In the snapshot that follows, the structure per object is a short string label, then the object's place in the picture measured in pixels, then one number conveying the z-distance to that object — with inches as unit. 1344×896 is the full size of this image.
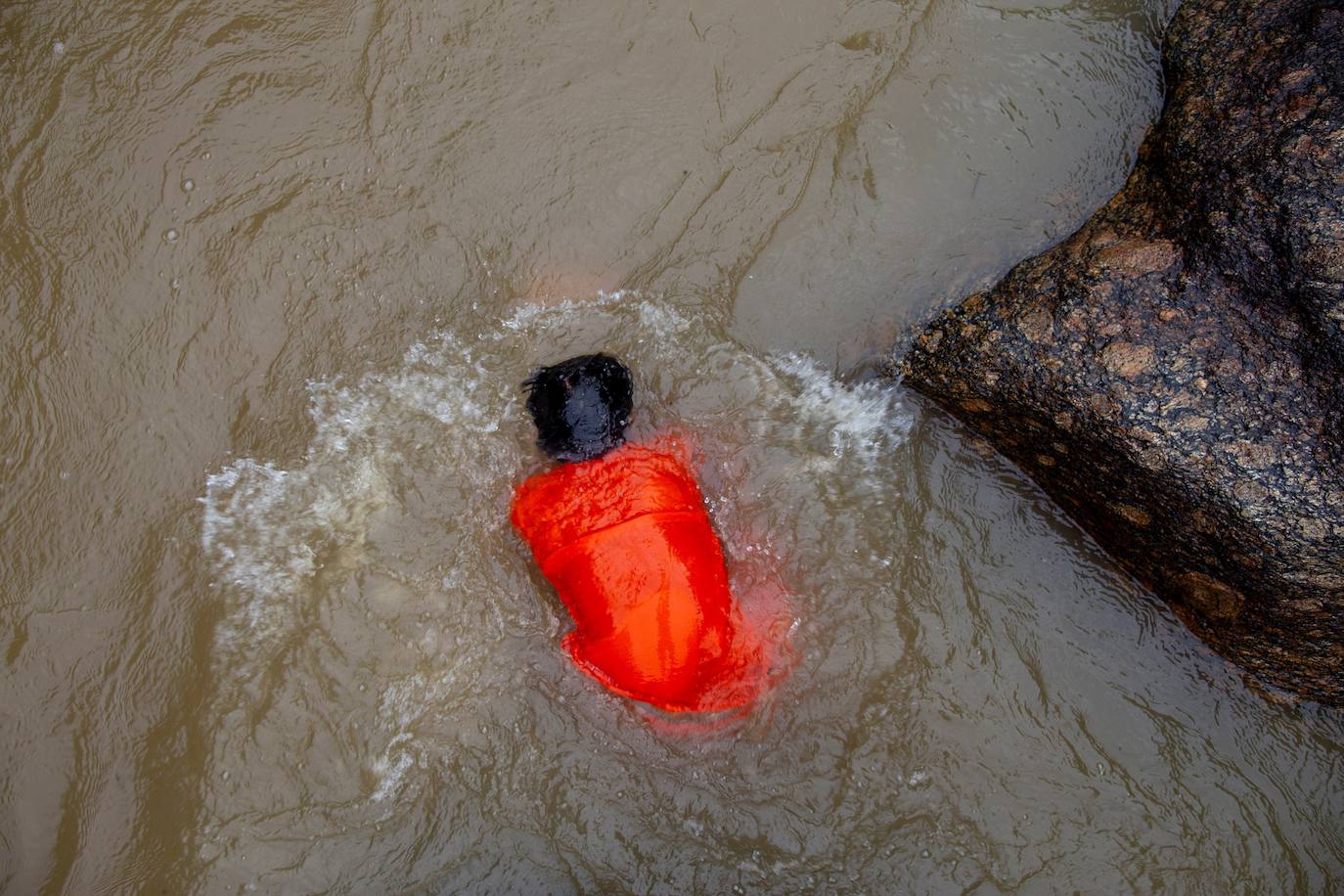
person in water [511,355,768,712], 117.0
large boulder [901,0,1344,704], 114.4
